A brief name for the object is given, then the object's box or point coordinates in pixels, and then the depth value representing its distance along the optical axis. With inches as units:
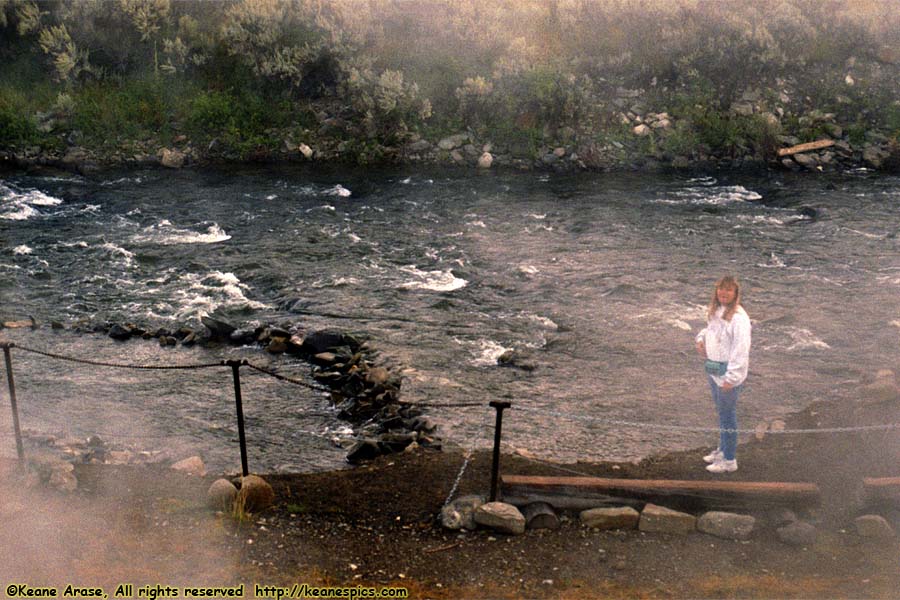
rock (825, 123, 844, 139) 1150.1
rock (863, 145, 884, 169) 1095.3
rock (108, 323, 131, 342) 635.5
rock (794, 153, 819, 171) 1098.1
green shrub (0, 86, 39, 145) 1194.0
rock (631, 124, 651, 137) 1175.6
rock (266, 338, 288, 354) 609.6
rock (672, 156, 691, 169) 1138.0
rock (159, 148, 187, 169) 1160.2
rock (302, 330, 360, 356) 604.1
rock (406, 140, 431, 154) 1186.6
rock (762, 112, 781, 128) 1151.0
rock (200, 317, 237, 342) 632.4
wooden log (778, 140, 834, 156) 1120.2
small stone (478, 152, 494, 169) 1161.4
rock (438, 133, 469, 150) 1187.3
